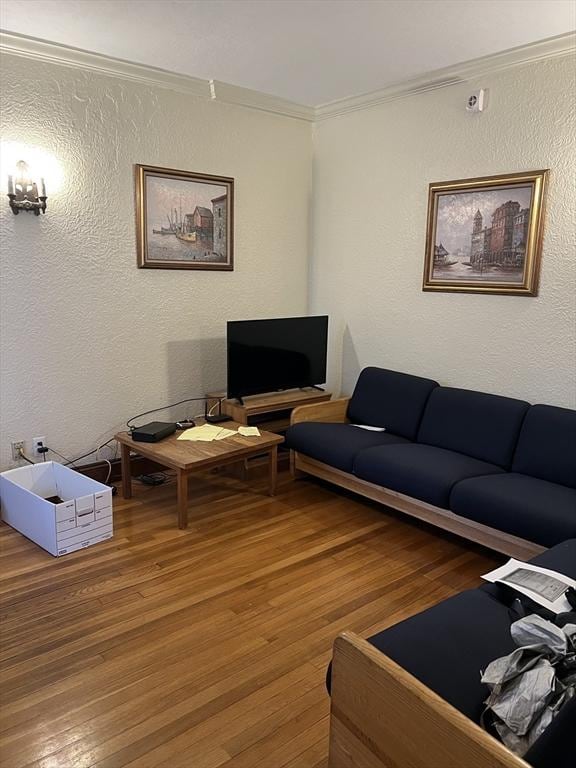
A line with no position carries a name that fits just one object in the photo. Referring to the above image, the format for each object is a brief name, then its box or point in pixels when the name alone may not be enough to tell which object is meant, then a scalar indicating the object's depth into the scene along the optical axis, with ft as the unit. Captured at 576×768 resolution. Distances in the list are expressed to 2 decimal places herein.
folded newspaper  6.20
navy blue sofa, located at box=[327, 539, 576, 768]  5.10
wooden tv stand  13.23
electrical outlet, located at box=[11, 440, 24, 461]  11.57
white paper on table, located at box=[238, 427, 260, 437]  12.22
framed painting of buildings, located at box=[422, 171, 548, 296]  11.18
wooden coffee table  10.67
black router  11.54
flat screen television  12.98
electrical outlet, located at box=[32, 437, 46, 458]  11.81
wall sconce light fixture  10.77
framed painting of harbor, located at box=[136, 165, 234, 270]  12.66
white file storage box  9.71
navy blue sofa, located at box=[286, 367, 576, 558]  9.17
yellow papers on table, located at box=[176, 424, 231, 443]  11.89
